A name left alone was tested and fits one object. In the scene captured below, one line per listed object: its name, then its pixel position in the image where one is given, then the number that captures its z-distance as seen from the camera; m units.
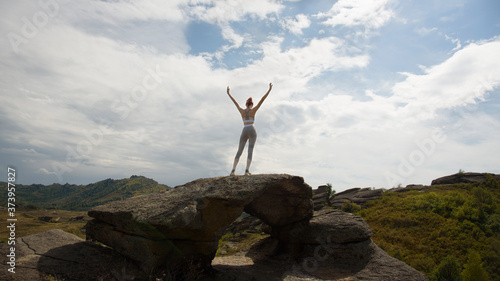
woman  13.38
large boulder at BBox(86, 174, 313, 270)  10.77
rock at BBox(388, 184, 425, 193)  41.41
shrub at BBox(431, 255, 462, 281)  14.64
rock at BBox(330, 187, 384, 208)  39.38
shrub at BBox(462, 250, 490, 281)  13.76
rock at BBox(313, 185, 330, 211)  41.87
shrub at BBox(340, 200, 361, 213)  34.48
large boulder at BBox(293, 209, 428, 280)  12.34
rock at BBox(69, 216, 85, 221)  60.18
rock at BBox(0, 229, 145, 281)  9.80
